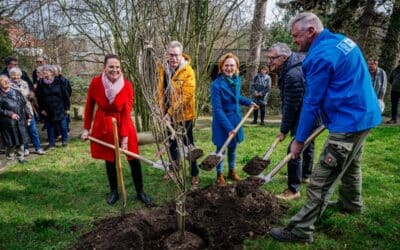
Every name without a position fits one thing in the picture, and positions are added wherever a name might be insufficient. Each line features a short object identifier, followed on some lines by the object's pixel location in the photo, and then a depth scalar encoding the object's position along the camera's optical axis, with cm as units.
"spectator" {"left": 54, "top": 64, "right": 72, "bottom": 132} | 782
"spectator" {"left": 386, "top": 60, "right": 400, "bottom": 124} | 945
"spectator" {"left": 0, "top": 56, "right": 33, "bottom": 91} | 729
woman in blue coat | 461
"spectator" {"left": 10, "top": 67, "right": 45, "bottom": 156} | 673
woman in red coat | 410
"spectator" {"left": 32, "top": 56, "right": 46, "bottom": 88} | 875
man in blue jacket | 294
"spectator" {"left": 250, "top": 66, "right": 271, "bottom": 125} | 1012
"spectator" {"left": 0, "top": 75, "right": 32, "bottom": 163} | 623
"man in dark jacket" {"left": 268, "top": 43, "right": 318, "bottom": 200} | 393
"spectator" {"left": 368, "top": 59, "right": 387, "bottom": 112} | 796
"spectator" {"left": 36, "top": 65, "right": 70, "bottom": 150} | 739
